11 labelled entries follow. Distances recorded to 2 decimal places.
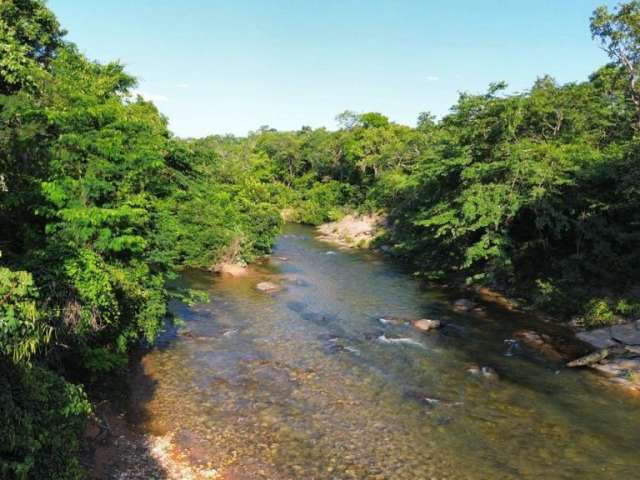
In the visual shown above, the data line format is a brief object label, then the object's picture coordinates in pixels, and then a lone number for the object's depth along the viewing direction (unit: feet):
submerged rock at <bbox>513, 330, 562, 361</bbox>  74.08
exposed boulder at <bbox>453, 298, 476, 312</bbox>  96.32
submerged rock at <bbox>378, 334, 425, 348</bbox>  76.38
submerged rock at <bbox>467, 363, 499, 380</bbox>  65.36
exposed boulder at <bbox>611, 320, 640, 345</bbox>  74.19
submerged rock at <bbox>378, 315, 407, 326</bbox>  86.02
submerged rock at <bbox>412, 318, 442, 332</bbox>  83.71
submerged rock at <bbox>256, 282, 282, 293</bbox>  105.19
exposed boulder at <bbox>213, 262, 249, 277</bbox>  116.67
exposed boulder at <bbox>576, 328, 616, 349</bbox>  76.14
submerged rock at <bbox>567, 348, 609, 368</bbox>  69.41
